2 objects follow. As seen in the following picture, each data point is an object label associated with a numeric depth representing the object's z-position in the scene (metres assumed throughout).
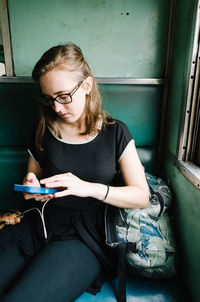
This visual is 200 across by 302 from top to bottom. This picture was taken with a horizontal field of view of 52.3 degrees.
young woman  0.93
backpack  1.02
